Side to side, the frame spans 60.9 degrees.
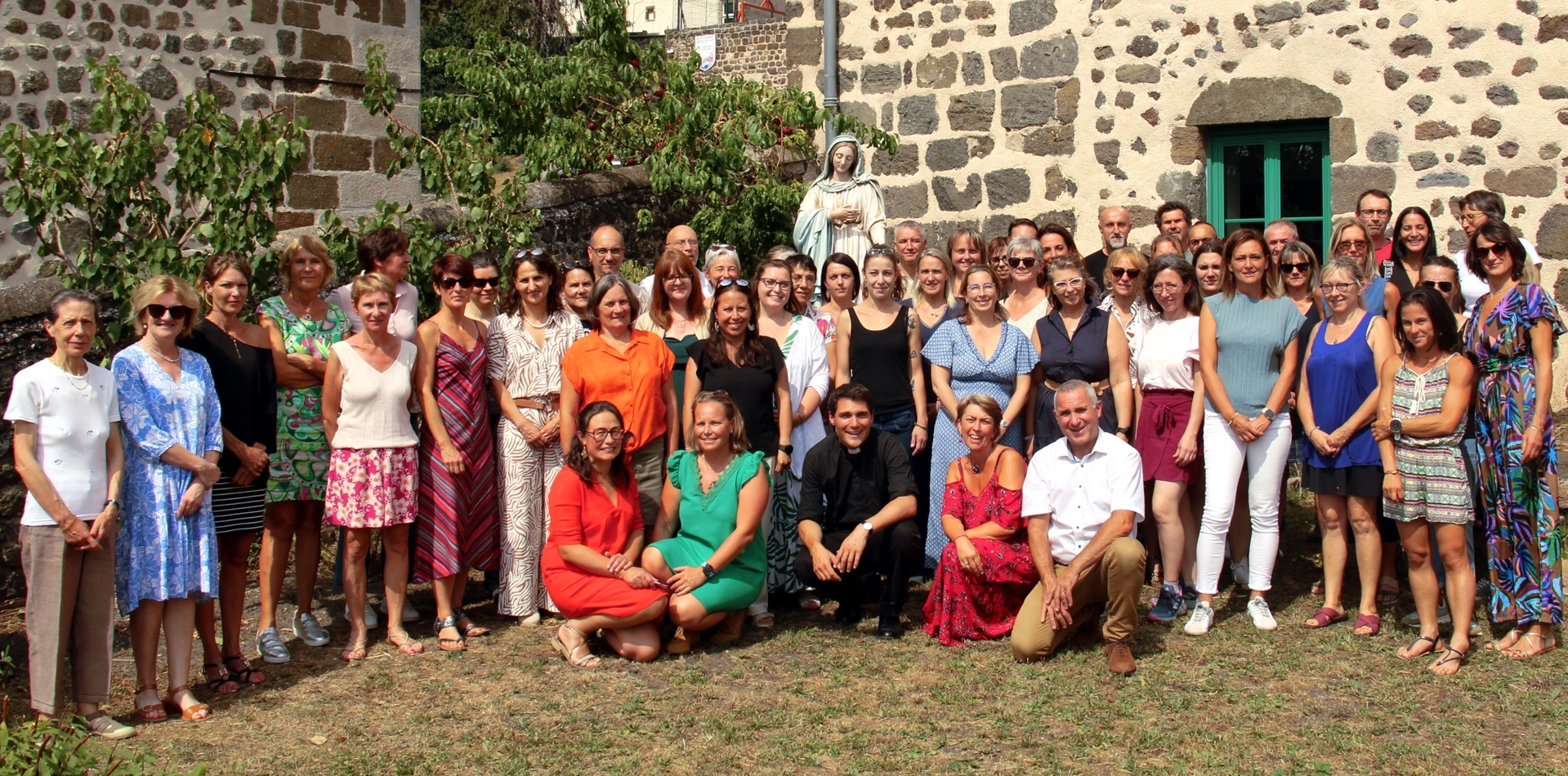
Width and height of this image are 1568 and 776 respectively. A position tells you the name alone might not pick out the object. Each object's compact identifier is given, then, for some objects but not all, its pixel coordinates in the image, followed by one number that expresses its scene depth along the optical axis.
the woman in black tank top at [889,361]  5.54
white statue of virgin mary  7.08
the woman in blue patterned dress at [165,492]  4.08
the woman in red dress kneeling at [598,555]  4.68
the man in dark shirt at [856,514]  5.00
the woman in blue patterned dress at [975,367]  5.36
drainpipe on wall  8.70
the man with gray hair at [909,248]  6.37
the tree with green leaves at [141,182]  5.02
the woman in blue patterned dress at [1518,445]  4.53
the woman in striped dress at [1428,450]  4.51
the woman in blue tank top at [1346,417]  4.80
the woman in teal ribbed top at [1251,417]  4.99
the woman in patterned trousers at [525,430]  5.16
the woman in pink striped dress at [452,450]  4.96
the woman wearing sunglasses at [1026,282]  5.62
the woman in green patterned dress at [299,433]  4.83
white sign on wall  23.44
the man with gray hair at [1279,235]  5.61
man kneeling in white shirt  4.53
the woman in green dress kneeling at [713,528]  4.78
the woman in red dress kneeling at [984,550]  4.82
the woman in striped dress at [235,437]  4.44
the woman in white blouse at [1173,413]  5.11
